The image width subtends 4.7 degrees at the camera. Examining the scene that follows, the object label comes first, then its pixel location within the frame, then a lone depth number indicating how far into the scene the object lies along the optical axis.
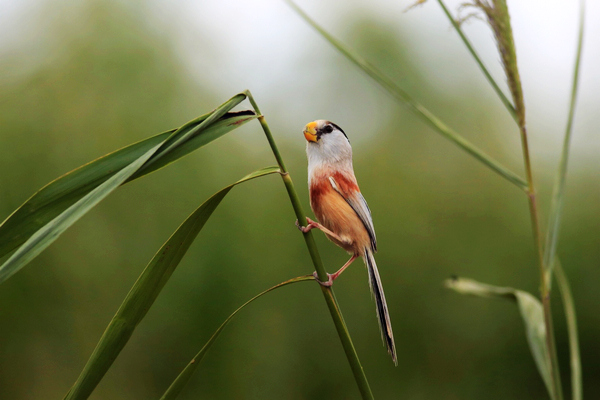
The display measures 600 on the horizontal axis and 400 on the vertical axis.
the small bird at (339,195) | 4.76
